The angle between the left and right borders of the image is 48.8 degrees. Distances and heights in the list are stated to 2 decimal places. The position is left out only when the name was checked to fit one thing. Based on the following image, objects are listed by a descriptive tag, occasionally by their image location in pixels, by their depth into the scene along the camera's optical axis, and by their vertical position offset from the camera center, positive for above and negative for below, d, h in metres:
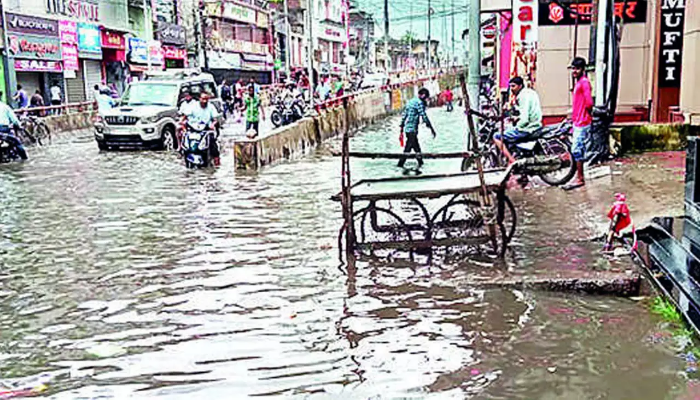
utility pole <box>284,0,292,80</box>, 45.32 +2.22
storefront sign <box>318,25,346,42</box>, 78.44 +4.26
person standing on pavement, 10.63 -0.67
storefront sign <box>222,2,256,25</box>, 54.68 +4.72
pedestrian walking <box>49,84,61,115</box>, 30.36 -0.49
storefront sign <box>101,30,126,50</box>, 37.56 +2.02
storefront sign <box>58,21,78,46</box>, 32.53 +2.16
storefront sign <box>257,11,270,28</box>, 63.06 +4.64
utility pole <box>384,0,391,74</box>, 49.87 +3.57
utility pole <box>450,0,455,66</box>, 53.01 +3.82
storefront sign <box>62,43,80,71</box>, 33.00 +1.10
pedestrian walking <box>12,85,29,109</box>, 25.58 -0.51
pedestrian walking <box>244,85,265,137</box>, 21.36 -0.88
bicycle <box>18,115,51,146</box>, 21.94 -1.34
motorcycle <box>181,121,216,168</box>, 16.00 -1.34
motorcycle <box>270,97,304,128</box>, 25.30 -1.18
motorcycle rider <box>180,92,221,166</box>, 16.08 -0.73
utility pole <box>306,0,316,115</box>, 26.23 +0.82
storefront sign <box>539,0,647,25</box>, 16.72 +1.17
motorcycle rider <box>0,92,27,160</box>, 17.37 -0.89
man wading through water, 15.20 -0.93
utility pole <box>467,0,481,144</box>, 13.53 +0.34
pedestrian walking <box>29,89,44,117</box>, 25.82 -0.60
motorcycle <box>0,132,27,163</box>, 17.47 -1.46
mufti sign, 15.09 +0.41
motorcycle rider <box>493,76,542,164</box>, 11.30 -0.75
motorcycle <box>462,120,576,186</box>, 10.98 -1.26
